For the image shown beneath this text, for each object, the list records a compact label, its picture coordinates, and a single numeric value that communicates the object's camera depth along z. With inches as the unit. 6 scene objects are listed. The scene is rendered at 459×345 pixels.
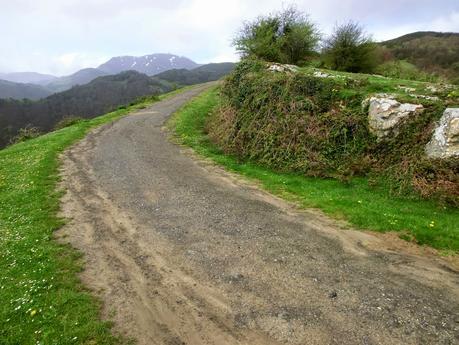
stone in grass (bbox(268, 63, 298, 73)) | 831.1
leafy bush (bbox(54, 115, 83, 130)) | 1393.5
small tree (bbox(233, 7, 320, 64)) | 1141.1
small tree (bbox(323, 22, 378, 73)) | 1081.4
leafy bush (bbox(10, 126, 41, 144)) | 1327.5
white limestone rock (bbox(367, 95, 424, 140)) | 564.4
